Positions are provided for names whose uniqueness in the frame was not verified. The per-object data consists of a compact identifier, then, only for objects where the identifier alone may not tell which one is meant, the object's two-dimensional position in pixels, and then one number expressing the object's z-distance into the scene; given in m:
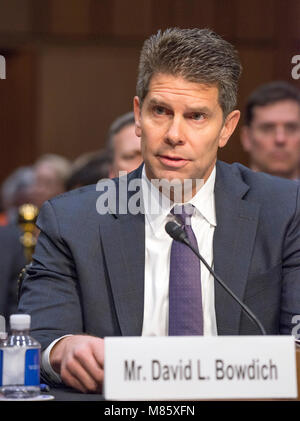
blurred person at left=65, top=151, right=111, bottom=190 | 7.73
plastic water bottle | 3.31
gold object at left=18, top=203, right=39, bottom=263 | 8.26
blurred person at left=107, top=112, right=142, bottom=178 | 7.07
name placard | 2.99
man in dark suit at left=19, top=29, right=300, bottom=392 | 4.05
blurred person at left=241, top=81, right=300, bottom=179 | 7.71
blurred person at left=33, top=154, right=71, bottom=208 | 12.83
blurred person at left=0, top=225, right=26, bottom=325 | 7.42
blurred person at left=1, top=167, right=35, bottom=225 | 12.94
